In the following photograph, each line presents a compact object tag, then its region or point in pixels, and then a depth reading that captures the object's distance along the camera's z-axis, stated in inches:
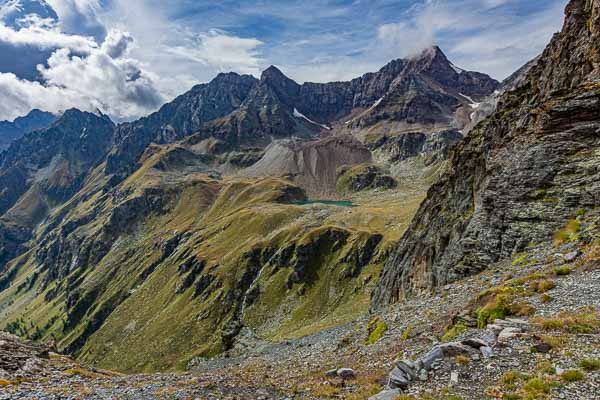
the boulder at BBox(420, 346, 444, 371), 588.1
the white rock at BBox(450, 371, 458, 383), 530.6
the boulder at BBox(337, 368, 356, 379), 777.8
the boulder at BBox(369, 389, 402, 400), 540.8
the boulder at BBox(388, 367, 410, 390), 568.6
